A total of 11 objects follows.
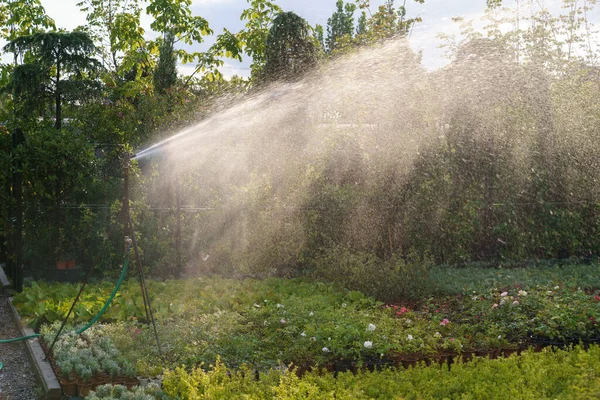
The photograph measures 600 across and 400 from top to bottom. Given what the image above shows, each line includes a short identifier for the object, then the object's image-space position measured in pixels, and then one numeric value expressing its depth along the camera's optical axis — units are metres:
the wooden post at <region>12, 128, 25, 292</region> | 8.23
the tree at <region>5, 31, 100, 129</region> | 12.11
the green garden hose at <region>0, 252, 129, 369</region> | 5.62
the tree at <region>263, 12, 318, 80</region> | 12.30
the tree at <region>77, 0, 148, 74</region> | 16.81
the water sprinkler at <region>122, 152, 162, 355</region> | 5.23
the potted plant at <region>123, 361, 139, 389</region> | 4.75
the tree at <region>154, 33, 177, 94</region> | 14.90
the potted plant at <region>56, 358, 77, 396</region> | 4.76
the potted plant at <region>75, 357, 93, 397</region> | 4.72
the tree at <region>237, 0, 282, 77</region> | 16.59
